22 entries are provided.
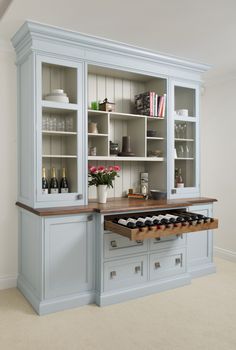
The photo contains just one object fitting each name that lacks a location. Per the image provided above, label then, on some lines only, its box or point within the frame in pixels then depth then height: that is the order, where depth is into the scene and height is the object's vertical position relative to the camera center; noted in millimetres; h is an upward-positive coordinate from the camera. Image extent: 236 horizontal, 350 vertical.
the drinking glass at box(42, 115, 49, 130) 3002 +396
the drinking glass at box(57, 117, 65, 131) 3097 +399
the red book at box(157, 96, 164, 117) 3623 +676
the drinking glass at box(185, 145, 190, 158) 3869 +188
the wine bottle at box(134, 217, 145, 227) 2771 -474
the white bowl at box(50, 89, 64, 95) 3038 +688
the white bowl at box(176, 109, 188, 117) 3795 +634
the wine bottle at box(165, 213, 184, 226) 2938 -473
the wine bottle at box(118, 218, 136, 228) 2731 -470
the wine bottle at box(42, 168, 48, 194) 3002 -157
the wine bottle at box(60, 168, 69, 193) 3138 -171
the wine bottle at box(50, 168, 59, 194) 3096 -161
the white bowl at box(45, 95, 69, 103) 3008 +624
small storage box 3377 +625
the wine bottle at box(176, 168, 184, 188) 3820 -164
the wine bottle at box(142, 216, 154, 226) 2811 -474
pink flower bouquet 3256 -94
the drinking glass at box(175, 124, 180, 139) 3791 +416
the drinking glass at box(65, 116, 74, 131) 3115 +410
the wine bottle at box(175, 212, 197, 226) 2954 -475
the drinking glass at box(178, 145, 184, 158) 3820 +185
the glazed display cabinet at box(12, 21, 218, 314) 2865 +2
